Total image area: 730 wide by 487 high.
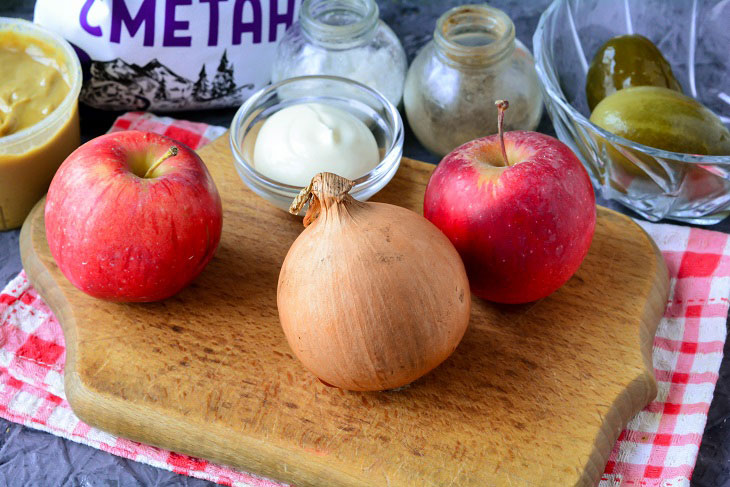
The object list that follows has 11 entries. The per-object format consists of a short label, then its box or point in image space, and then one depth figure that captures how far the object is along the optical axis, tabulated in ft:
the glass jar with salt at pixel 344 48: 4.07
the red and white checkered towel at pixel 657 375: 3.05
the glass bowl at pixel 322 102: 3.53
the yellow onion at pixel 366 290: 2.67
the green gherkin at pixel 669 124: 3.53
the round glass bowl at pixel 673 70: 3.55
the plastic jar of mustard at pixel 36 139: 3.73
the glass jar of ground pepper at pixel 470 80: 3.92
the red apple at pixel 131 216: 2.96
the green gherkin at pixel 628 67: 3.95
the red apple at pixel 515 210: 2.90
